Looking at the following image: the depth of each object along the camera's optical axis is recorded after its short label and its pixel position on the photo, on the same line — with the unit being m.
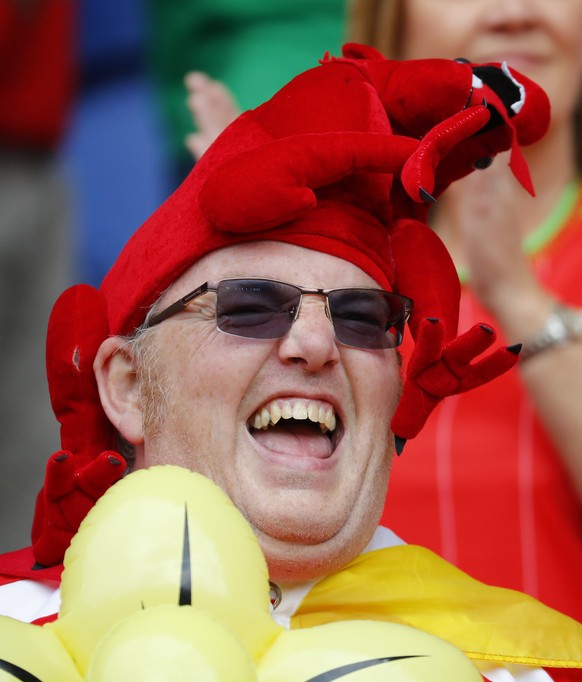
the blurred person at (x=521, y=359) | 6.30
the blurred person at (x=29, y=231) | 6.81
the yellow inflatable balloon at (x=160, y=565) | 5.79
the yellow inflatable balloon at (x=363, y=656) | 5.79
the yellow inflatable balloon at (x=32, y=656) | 5.77
